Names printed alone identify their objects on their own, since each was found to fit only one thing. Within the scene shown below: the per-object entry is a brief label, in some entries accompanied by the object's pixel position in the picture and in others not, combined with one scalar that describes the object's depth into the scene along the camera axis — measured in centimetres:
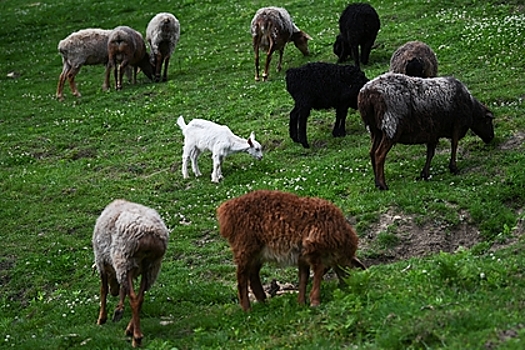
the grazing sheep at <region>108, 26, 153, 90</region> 2325
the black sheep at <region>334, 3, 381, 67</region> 2053
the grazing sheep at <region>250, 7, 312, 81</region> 2127
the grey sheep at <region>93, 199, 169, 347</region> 946
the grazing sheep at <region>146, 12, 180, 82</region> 2359
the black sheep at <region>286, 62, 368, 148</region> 1596
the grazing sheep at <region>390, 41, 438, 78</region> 1603
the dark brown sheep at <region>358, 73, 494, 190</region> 1276
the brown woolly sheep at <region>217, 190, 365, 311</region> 904
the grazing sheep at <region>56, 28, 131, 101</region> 2348
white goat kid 1521
